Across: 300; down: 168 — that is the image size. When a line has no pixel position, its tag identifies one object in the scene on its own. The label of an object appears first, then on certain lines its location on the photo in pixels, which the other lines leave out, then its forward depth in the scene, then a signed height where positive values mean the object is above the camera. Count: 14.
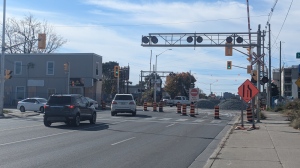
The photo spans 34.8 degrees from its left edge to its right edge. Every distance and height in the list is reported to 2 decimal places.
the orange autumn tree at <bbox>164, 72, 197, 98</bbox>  119.62 +3.87
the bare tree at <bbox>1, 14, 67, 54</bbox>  77.88 +9.21
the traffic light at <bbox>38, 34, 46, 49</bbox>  35.94 +4.26
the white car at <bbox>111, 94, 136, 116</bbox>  39.72 -0.53
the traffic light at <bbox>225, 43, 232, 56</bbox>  38.22 +4.03
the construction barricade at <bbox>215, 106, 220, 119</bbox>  40.47 -1.01
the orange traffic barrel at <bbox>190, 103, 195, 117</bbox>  42.31 -0.92
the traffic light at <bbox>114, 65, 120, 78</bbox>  60.65 +3.58
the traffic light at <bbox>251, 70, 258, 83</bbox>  38.12 +1.98
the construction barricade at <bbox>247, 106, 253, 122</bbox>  34.50 -1.11
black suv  26.39 -0.63
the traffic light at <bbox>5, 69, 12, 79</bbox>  42.38 +1.97
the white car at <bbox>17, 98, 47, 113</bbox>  46.57 -0.66
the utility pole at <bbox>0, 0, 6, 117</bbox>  39.31 +1.76
